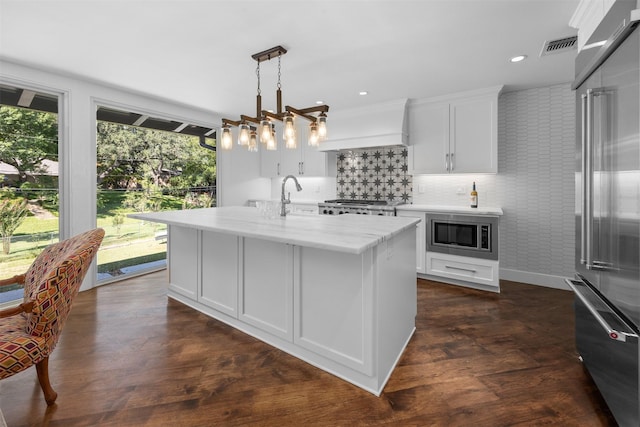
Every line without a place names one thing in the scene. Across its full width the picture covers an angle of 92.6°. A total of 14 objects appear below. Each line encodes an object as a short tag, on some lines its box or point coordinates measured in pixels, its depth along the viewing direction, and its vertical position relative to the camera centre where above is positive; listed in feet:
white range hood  13.29 +3.90
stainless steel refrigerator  4.17 +0.08
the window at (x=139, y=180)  12.53 +1.49
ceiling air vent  8.06 +4.48
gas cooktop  13.96 +0.47
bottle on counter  12.70 +0.53
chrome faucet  8.80 +0.12
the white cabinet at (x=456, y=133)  11.95 +3.22
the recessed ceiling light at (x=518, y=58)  9.15 +4.62
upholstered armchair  4.72 -1.75
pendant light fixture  7.64 +2.26
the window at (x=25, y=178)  9.91 +1.20
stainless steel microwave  11.18 -0.92
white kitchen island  5.79 -1.65
